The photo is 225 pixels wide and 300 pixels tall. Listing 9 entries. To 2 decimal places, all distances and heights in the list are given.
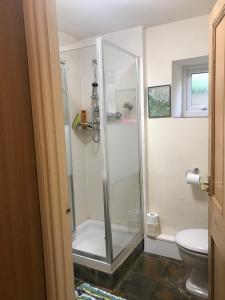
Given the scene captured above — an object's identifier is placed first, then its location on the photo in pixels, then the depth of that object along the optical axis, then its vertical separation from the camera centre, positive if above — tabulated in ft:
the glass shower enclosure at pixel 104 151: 6.86 -0.92
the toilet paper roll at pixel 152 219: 8.20 -3.39
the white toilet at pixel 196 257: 5.95 -3.53
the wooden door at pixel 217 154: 3.76 -0.60
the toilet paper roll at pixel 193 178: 7.21 -1.78
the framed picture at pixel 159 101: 7.80 +0.69
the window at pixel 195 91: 7.71 +1.00
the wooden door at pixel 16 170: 2.96 -0.57
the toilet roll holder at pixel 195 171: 7.42 -1.66
